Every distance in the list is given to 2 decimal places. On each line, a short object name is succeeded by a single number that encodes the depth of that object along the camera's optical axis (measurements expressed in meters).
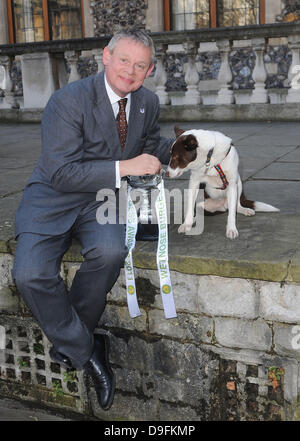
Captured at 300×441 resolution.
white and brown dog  2.90
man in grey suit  2.78
